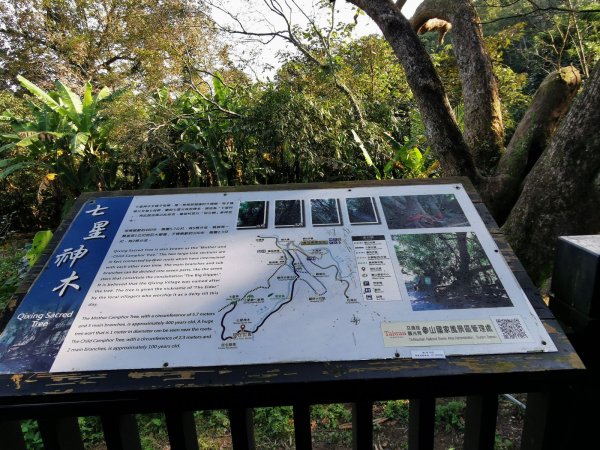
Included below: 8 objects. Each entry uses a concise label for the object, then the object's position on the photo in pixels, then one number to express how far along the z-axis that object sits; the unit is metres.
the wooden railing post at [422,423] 1.11
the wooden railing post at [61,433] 1.14
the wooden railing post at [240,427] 1.09
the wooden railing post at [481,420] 1.10
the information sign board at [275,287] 1.04
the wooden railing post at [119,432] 1.11
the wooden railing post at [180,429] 1.10
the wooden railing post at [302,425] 1.07
